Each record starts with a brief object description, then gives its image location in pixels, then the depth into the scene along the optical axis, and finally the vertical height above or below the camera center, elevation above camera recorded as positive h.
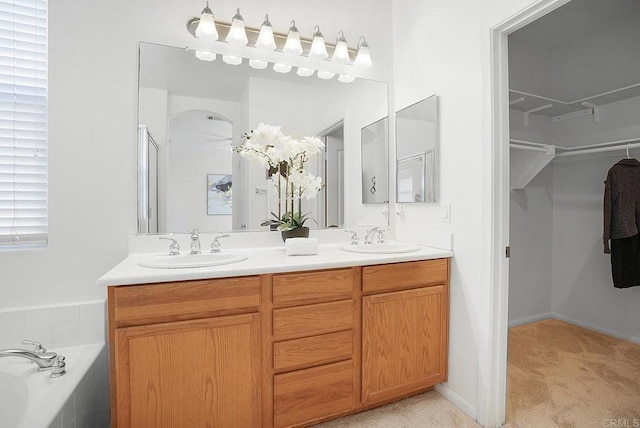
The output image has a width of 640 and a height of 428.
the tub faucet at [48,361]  1.29 -0.60
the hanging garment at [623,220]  2.33 -0.06
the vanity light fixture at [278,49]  1.86 +1.05
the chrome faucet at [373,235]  2.17 -0.15
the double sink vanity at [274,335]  1.24 -0.55
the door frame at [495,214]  1.60 -0.01
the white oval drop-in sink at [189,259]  1.36 -0.22
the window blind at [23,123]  1.59 +0.47
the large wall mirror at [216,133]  1.81 +0.49
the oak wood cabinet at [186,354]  1.22 -0.56
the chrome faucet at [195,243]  1.74 -0.16
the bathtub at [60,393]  1.08 -0.66
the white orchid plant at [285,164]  1.98 +0.32
